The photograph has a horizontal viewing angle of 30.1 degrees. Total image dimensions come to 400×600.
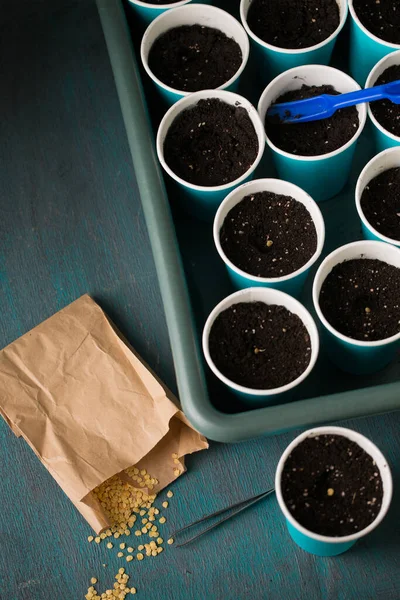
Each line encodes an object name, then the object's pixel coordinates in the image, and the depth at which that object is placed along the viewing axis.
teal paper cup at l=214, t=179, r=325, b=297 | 1.12
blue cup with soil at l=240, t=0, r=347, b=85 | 1.27
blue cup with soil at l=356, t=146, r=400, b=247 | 1.17
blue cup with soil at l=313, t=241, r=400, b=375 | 1.11
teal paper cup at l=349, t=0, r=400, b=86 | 1.25
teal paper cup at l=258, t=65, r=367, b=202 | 1.17
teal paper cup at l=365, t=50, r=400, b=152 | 1.20
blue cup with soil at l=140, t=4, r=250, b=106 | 1.29
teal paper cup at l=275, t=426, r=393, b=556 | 1.03
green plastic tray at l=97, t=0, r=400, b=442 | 1.03
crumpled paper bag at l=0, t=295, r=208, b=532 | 1.23
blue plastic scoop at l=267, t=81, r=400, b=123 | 1.19
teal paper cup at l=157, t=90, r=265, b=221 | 1.17
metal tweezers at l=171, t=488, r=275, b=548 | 1.21
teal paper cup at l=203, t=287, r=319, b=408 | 1.05
